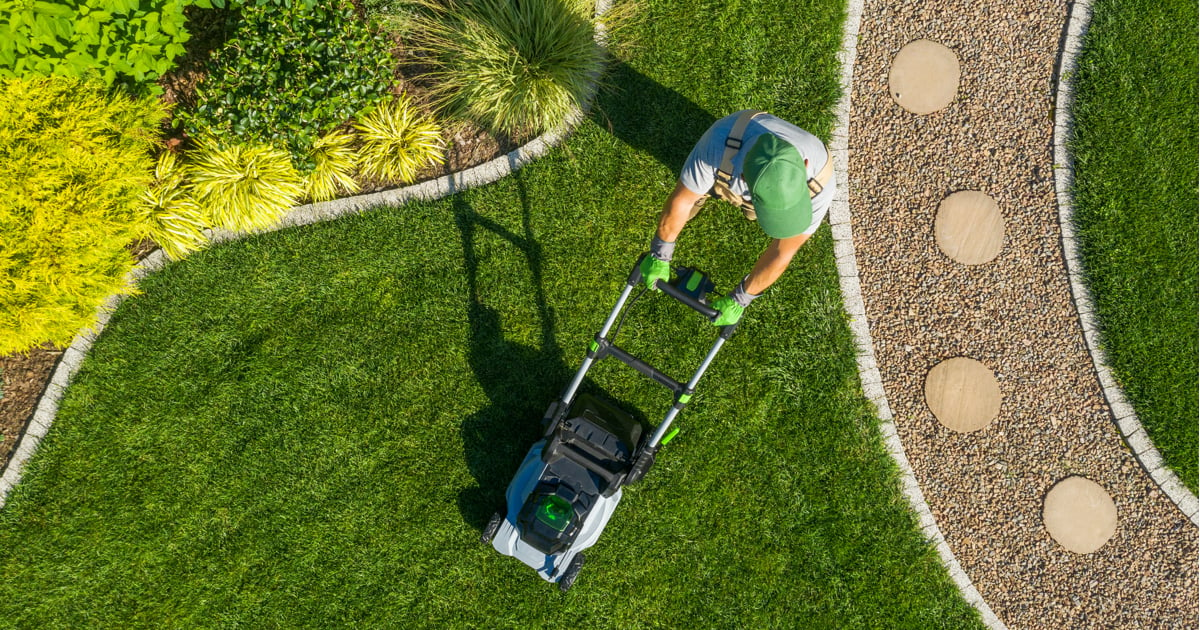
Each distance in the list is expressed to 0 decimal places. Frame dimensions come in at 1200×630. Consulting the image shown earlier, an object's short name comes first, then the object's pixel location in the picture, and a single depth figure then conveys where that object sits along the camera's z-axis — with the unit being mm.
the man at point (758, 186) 3246
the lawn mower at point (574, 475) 4750
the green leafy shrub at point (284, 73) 4621
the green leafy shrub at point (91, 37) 3803
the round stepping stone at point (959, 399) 5543
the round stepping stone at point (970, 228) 5613
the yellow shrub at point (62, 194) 4309
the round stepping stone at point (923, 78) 5684
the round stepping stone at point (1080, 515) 5520
